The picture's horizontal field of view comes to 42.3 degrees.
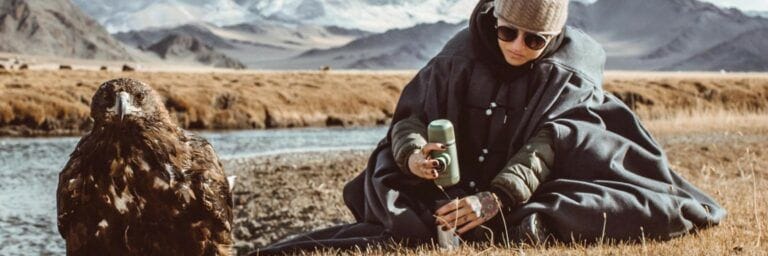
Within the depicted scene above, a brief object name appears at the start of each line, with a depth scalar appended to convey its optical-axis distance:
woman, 5.96
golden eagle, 5.45
